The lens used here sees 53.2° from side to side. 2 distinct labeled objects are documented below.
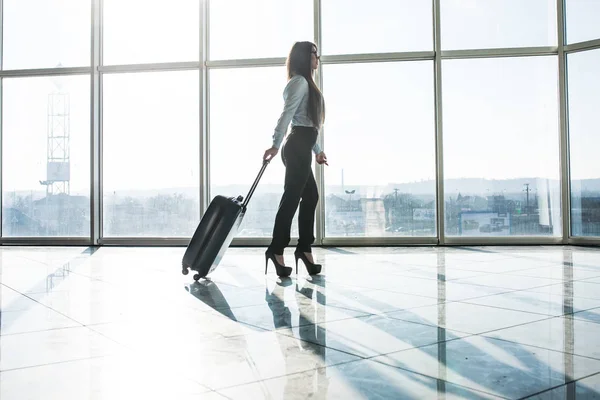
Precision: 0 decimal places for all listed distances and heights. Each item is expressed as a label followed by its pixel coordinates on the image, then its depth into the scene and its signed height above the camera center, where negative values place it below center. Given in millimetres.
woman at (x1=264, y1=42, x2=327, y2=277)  3289 +404
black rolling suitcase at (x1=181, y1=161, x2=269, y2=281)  3139 -87
